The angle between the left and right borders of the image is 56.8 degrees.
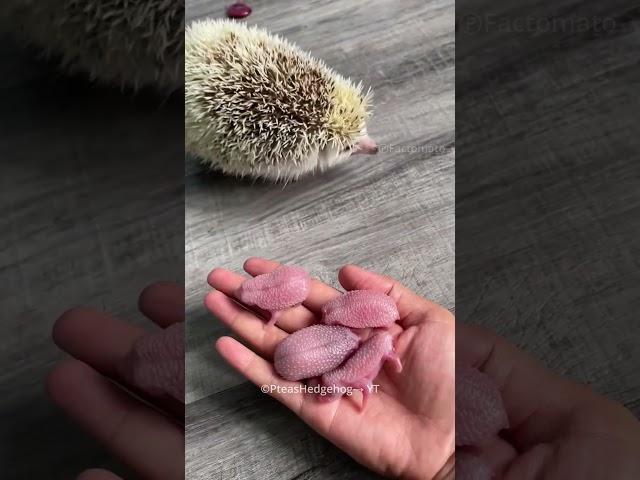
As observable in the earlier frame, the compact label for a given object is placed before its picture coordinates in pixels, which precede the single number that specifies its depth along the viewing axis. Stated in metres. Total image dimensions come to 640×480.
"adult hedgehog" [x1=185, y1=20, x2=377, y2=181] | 0.35
